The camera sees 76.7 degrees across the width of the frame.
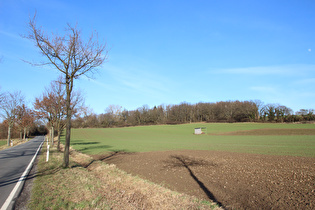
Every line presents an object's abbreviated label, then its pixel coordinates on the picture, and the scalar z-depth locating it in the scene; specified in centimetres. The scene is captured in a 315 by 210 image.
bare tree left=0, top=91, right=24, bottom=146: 3525
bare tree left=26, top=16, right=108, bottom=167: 1097
